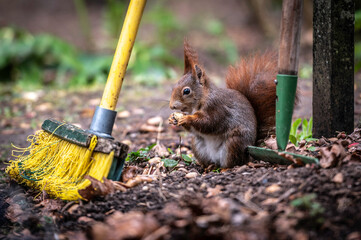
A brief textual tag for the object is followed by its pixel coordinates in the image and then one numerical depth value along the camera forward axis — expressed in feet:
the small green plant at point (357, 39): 10.99
